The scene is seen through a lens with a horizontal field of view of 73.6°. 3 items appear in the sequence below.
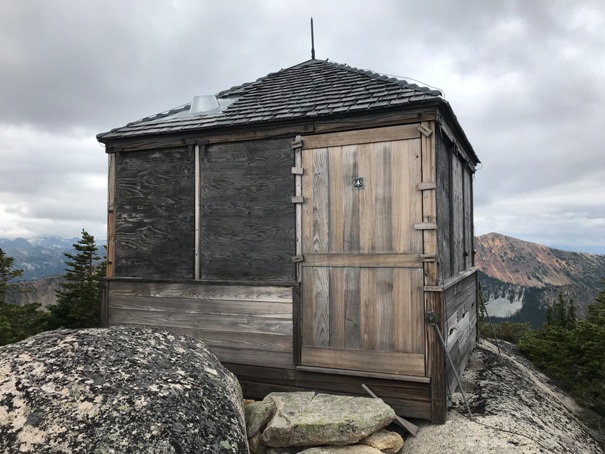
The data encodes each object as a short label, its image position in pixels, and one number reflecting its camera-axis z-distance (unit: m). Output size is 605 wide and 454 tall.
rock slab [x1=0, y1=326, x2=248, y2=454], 3.71
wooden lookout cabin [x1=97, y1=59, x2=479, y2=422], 6.85
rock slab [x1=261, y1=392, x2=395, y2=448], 5.77
